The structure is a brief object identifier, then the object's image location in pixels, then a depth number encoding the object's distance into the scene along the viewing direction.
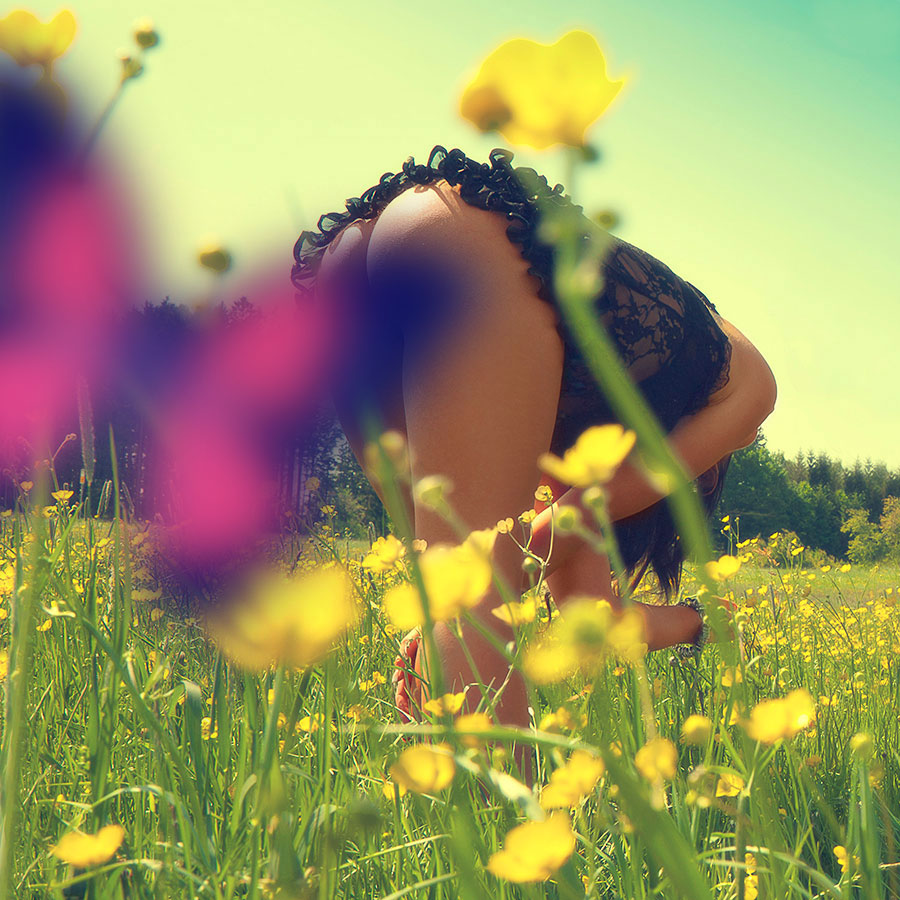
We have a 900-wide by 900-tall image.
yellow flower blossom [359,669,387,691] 1.48
